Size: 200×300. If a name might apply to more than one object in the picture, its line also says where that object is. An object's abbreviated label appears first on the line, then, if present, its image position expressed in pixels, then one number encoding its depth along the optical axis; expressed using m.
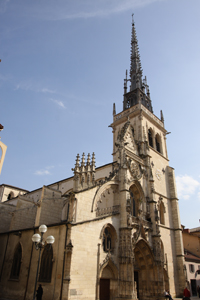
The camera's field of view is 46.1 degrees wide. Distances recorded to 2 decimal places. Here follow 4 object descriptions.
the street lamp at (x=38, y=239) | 11.14
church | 15.38
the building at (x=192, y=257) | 27.73
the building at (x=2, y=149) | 14.90
